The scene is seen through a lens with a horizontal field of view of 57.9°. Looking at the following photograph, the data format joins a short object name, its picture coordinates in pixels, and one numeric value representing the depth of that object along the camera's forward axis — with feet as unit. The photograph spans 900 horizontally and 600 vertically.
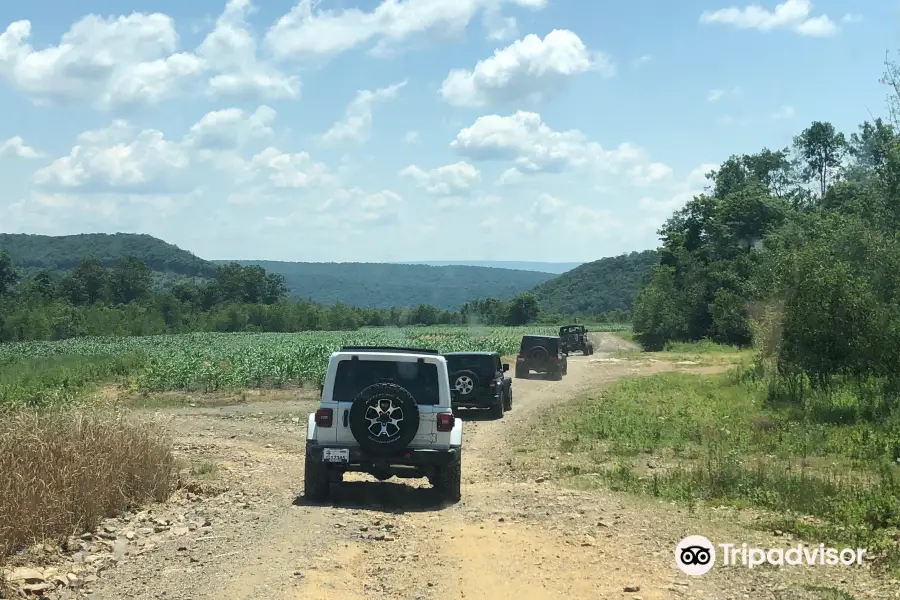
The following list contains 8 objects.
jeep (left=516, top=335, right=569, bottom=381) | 109.60
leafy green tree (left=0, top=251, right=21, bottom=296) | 406.41
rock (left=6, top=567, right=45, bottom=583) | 22.13
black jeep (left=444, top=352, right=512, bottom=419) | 67.97
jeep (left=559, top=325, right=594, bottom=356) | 176.96
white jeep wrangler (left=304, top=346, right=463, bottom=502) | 32.94
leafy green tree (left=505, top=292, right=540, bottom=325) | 449.48
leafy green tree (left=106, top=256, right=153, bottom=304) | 461.37
